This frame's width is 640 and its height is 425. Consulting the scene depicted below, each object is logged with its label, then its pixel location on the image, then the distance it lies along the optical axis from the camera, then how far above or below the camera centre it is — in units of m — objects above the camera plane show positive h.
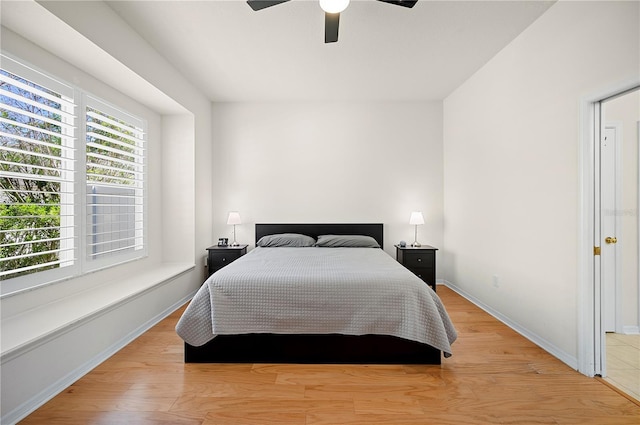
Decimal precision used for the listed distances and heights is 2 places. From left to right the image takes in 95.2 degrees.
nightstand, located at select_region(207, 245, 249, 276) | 3.71 -0.58
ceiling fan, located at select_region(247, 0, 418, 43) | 1.83 +1.31
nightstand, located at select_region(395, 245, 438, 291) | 3.77 -0.65
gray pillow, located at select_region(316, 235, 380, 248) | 3.71 -0.41
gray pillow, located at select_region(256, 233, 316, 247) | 3.75 -0.39
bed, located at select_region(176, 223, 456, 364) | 2.03 -0.77
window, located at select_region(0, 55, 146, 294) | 1.88 +0.24
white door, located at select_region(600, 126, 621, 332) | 2.34 -0.05
